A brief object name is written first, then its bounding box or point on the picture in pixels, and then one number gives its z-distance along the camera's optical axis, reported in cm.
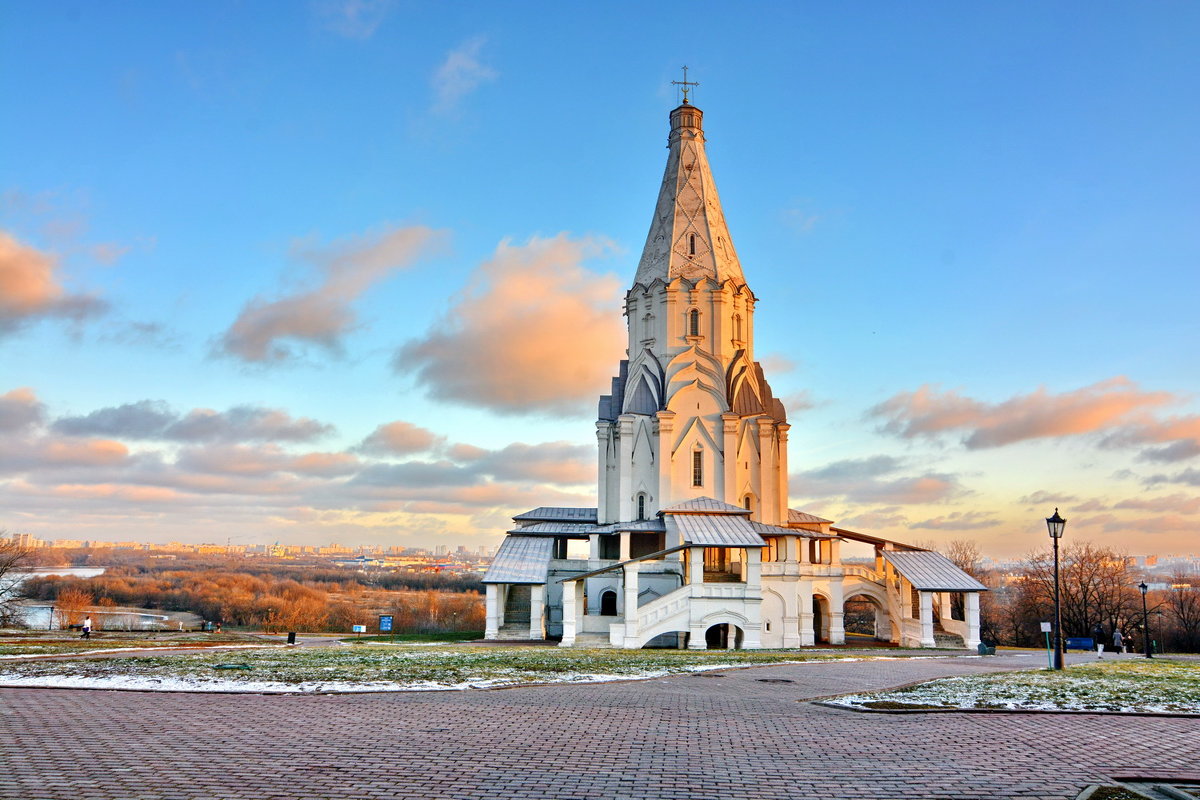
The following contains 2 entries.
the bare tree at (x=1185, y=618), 4928
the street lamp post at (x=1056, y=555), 2005
